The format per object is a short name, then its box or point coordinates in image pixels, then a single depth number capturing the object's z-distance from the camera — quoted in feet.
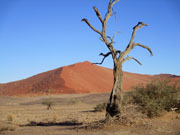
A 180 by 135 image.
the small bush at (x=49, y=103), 97.18
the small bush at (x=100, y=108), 70.99
